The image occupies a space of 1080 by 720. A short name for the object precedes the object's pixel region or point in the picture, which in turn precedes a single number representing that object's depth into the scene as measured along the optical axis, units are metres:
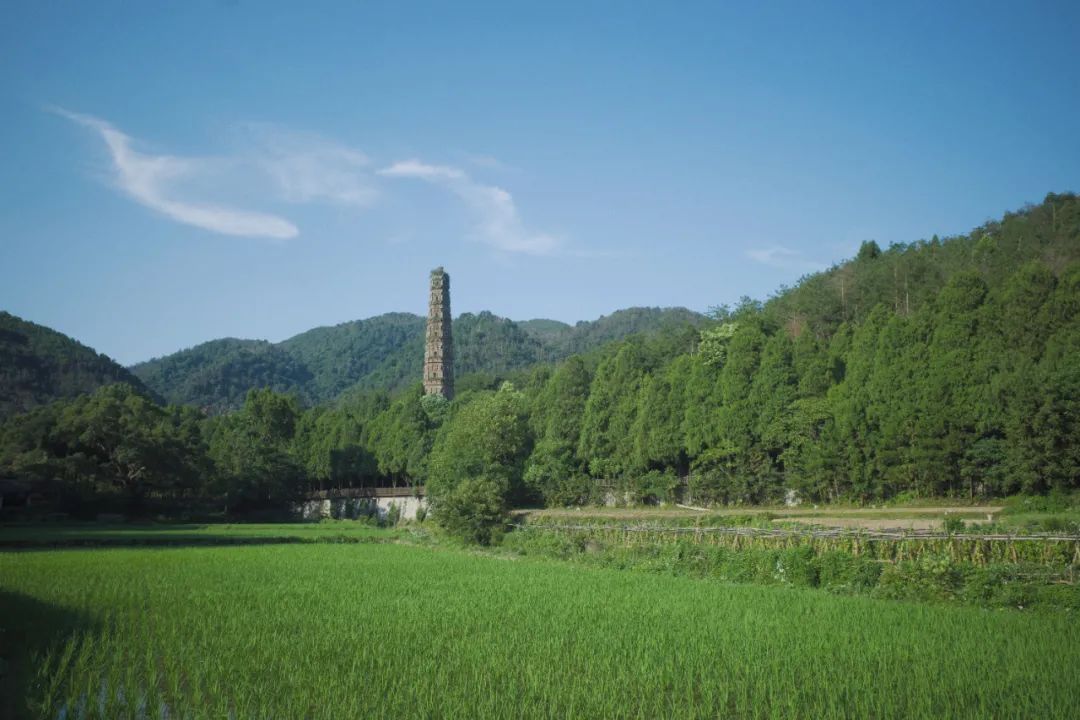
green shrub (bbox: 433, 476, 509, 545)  36.91
